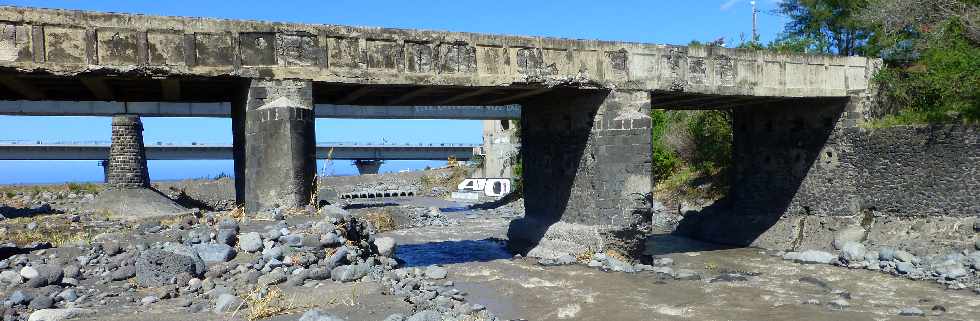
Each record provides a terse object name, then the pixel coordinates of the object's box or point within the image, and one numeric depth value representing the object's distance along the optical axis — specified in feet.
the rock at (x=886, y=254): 41.04
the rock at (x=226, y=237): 28.48
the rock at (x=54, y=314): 21.08
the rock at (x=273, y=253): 27.61
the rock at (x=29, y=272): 25.04
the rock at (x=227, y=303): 22.27
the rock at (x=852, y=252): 42.06
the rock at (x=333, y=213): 32.11
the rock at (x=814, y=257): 42.78
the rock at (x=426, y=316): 21.72
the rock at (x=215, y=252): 27.35
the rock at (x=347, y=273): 26.90
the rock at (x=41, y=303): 22.53
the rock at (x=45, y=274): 24.62
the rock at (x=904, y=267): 38.01
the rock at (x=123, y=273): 25.90
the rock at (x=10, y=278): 24.95
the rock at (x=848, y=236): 44.70
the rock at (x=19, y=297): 22.85
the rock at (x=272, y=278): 25.45
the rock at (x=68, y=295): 23.60
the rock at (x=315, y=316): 20.51
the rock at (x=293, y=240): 28.78
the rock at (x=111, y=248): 27.89
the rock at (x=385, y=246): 37.24
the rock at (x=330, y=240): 29.32
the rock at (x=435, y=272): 35.68
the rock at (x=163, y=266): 25.41
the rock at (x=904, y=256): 39.93
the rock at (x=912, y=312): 29.19
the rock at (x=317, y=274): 26.66
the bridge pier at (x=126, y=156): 84.84
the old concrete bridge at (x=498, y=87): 31.73
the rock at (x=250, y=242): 28.32
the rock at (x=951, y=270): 35.91
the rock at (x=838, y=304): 30.91
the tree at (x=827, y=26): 63.00
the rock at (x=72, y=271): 25.66
